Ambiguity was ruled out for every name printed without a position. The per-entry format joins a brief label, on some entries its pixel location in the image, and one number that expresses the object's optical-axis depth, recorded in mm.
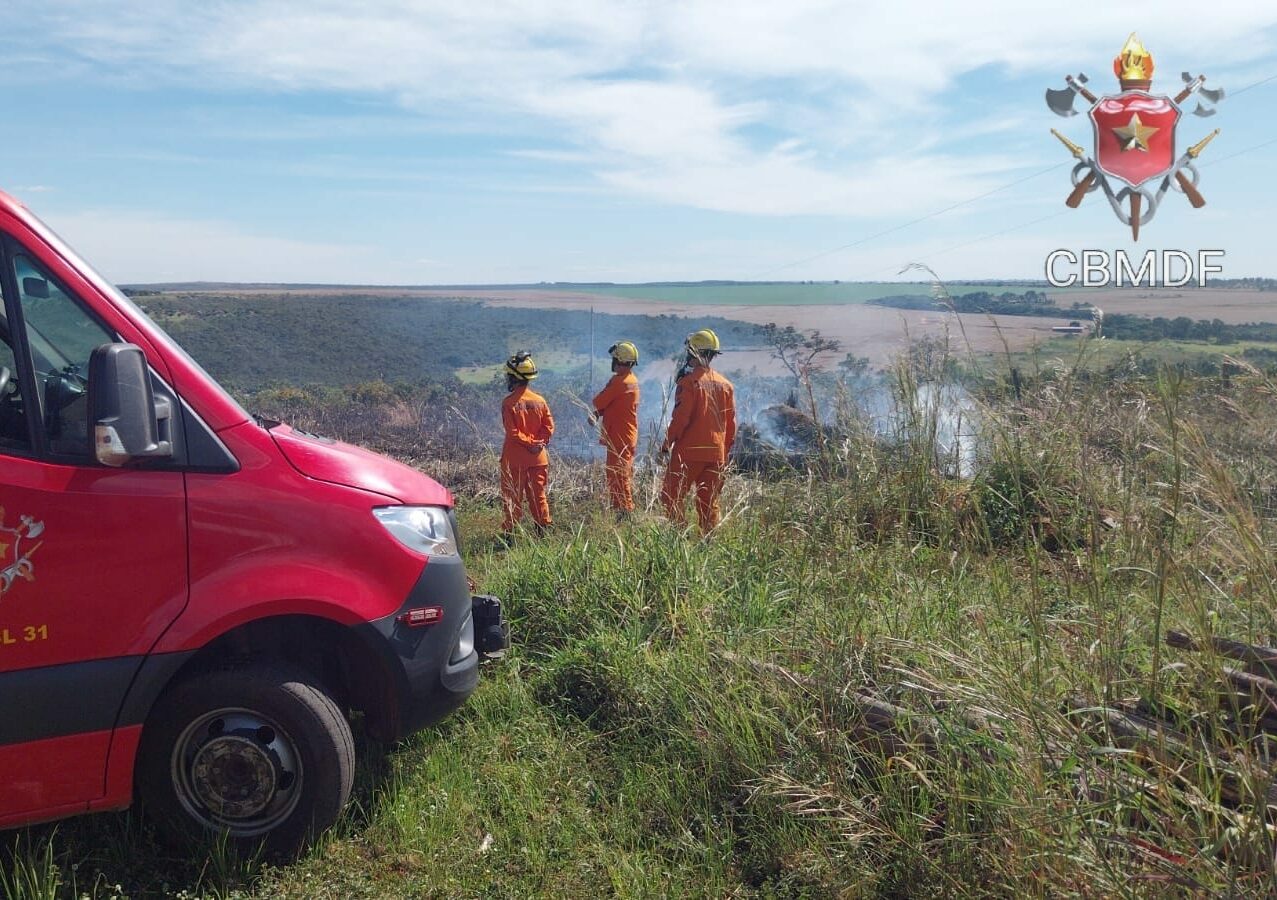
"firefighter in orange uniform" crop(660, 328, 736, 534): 8305
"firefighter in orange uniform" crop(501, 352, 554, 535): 8812
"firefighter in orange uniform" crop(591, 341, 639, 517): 9055
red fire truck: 2969
